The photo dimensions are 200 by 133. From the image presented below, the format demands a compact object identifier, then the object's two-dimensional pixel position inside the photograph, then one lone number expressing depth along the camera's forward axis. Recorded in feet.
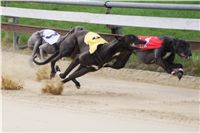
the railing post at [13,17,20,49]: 44.16
